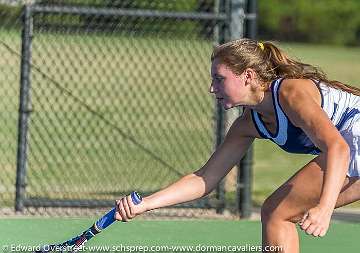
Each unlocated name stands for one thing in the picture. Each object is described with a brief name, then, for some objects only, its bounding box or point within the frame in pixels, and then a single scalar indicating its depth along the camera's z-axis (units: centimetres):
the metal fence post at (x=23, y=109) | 1742
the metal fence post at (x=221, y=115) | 1791
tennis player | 1037
